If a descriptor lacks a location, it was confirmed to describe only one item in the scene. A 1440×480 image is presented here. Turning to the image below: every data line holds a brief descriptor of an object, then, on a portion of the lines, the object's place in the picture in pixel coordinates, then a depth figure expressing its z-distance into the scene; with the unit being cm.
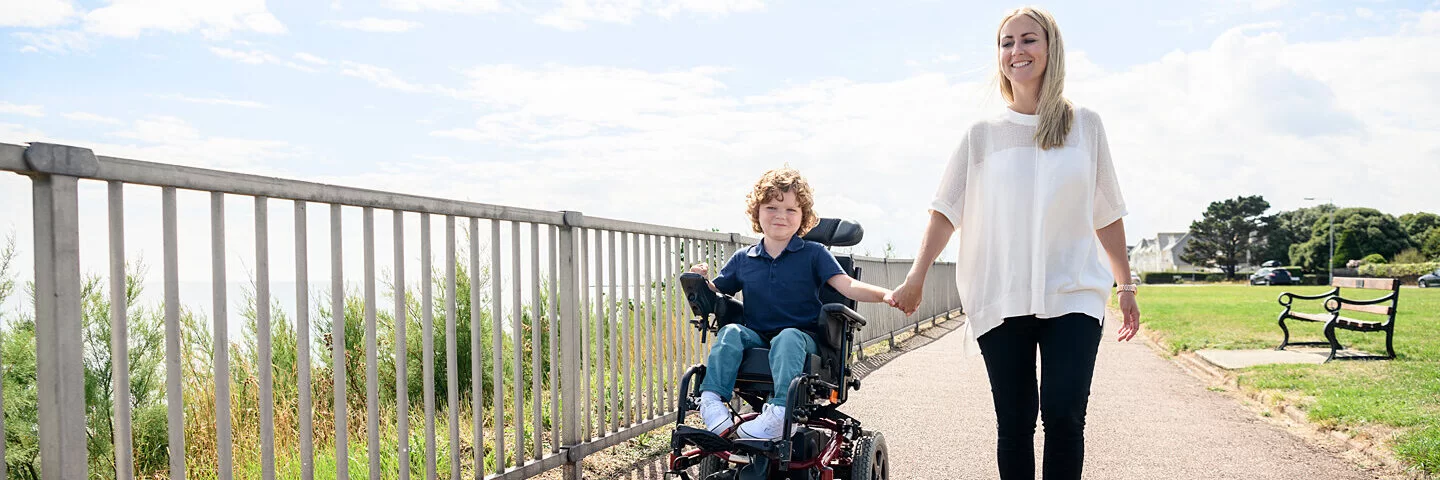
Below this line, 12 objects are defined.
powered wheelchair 362
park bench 1123
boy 381
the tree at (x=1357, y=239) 9219
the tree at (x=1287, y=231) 9894
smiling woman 313
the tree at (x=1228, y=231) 9700
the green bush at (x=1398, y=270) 6650
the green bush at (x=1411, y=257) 8019
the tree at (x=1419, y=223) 9706
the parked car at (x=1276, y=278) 7150
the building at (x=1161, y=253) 12531
